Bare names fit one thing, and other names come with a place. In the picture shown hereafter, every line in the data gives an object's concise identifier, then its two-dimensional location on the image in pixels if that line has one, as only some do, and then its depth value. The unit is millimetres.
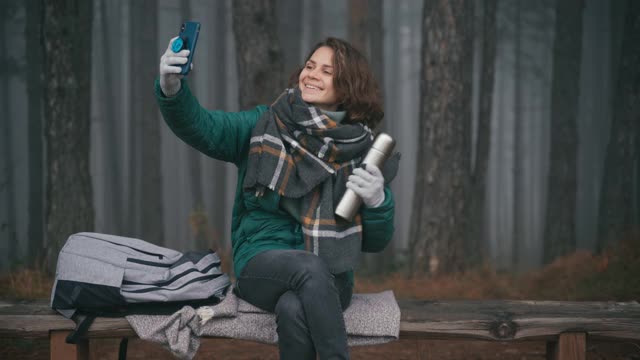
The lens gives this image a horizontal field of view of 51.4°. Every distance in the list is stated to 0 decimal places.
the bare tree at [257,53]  6066
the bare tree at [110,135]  12297
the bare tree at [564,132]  9461
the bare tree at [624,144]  8242
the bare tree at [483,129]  9836
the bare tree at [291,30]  12523
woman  2777
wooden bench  3127
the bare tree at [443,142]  6586
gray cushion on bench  2912
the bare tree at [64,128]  6648
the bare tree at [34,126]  9500
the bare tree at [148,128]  11250
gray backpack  2893
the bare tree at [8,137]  7691
